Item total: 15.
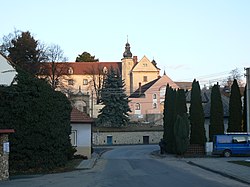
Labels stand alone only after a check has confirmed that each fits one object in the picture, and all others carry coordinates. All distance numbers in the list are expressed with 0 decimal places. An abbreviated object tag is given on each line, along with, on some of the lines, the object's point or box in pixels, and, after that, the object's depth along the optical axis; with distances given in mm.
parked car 45156
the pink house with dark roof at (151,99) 110750
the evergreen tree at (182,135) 48031
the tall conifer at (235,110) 51000
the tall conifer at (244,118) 51719
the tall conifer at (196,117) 51084
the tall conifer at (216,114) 50906
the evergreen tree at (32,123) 29875
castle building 121250
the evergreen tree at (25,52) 61094
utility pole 47750
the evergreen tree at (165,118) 55719
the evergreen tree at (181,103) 52656
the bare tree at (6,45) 61625
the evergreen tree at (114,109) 80875
